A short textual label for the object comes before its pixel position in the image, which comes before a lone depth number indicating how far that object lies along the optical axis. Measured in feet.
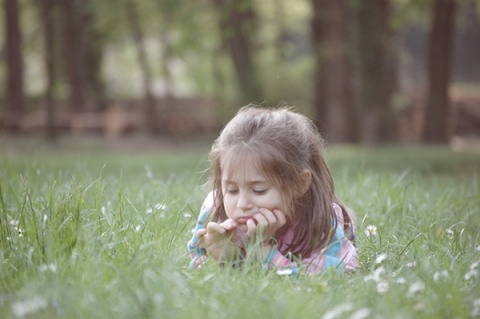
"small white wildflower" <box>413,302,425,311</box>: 8.74
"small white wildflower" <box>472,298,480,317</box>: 9.05
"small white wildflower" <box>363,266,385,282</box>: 9.71
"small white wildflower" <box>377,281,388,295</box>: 9.47
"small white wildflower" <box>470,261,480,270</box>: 10.34
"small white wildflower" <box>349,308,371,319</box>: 7.68
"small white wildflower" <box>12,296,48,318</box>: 7.91
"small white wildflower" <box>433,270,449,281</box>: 10.05
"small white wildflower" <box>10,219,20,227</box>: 13.04
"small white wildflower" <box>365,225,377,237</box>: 13.41
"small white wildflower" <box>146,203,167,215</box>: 13.19
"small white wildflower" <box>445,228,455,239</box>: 13.62
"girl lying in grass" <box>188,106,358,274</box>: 11.37
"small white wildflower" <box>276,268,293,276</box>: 9.90
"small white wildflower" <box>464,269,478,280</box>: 10.09
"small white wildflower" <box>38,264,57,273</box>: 9.36
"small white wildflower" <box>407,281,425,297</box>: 8.63
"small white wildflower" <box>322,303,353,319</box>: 8.14
